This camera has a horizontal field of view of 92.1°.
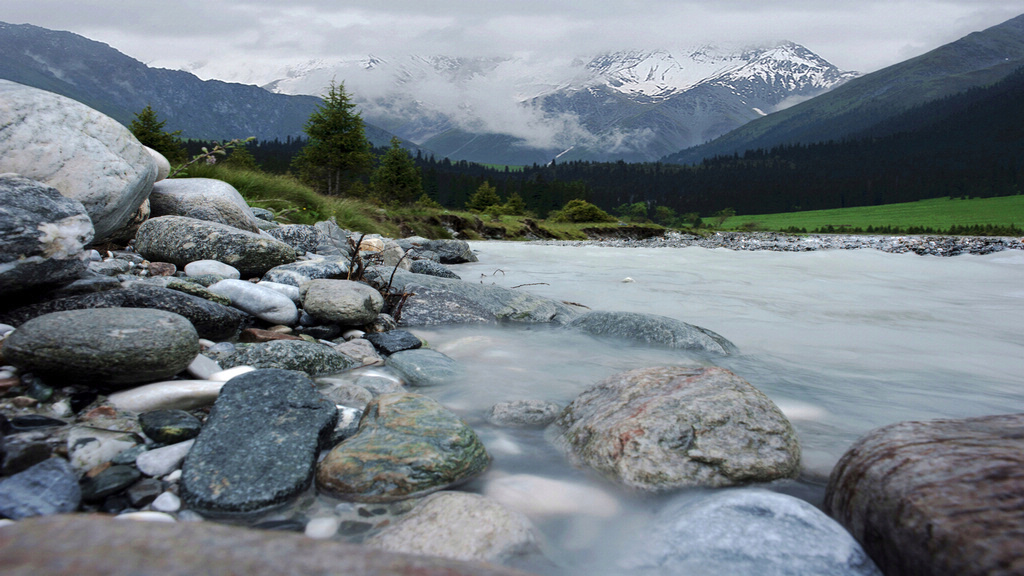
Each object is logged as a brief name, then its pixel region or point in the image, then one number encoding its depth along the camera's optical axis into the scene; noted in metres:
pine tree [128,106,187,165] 27.09
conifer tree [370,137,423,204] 41.16
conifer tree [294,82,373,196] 31.17
